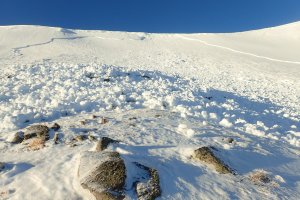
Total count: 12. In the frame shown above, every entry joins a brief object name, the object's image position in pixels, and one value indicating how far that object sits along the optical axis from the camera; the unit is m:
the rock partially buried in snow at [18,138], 5.38
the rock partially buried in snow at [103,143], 4.83
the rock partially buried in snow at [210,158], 4.54
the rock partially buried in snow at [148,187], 3.85
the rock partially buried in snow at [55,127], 5.68
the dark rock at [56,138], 5.20
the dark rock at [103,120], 6.15
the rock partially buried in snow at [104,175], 3.79
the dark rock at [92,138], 5.25
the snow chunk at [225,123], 6.91
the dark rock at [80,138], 5.24
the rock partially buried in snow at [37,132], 5.41
